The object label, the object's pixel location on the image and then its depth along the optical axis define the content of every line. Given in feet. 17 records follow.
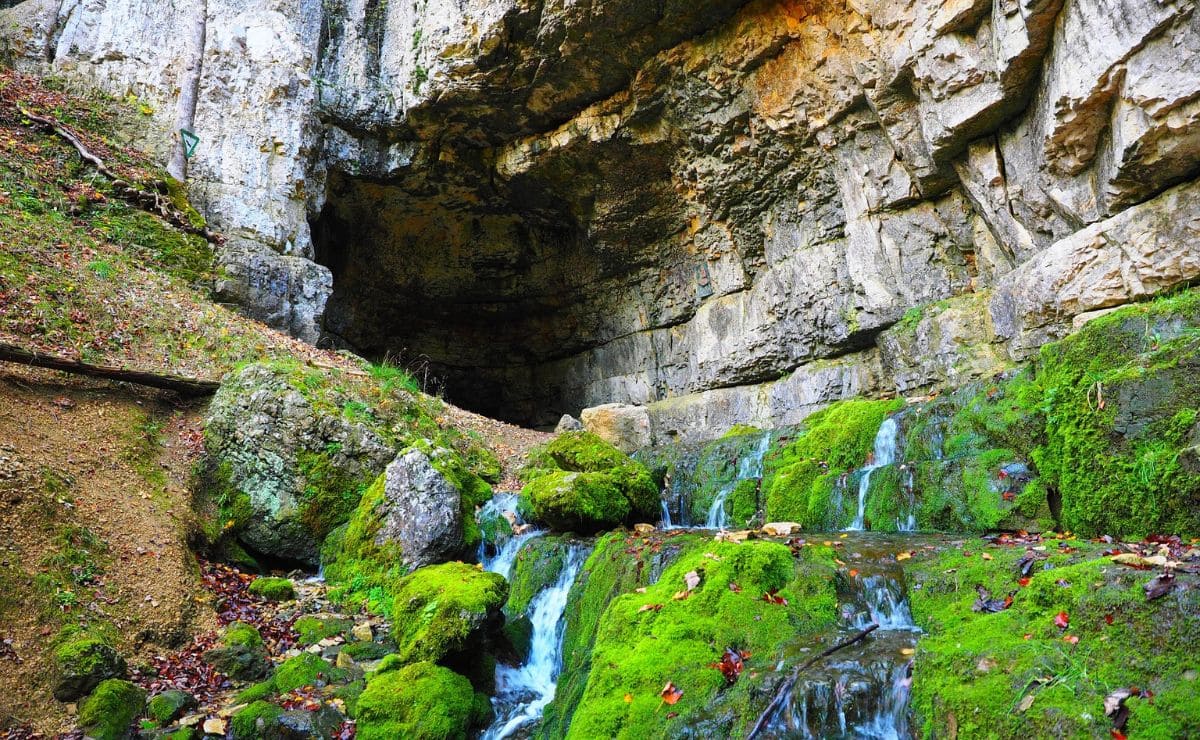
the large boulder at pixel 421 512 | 24.41
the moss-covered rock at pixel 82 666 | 16.29
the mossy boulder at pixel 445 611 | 18.48
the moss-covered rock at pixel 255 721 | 16.02
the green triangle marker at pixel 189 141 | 50.19
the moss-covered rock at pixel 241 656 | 18.72
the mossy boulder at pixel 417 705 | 16.44
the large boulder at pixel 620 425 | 47.34
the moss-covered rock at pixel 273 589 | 23.43
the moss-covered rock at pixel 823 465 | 24.62
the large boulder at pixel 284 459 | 26.84
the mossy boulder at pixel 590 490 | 26.05
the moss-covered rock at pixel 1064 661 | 9.14
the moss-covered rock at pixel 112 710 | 15.56
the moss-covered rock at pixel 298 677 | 17.67
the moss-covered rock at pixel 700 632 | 12.80
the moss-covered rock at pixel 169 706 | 16.30
